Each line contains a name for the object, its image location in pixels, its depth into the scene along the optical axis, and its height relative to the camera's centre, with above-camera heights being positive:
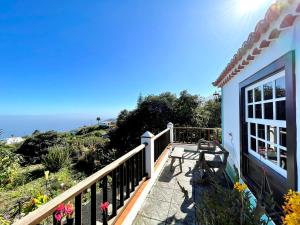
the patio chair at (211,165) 4.19 -1.20
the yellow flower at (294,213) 0.90 -0.51
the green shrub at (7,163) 3.97 -1.12
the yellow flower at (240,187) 1.60 -0.67
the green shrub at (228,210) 1.53 -0.93
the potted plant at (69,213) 1.93 -1.08
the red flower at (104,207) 2.10 -1.09
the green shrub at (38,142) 12.96 -2.04
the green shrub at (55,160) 7.46 -1.92
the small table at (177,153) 4.86 -1.10
